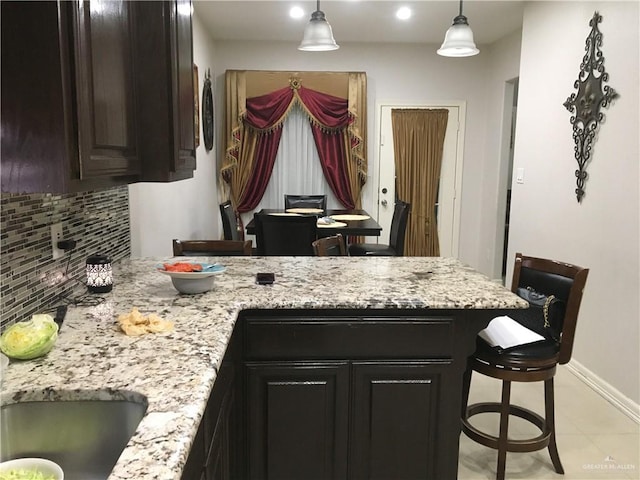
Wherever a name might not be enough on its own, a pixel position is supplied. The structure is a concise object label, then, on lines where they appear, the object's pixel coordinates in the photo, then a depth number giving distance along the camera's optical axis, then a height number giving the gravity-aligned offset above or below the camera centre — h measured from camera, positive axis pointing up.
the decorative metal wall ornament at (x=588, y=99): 3.29 +0.46
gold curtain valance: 6.03 +0.85
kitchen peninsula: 1.88 -0.65
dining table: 4.21 -0.43
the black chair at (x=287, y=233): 3.76 -0.44
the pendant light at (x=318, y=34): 3.76 +0.93
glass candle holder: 1.93 -0.38
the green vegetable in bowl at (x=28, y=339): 1.30 -0.41
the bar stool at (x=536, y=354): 2.15 -0.71
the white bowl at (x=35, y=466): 1.00 -0.55
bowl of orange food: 1.91 -0.38
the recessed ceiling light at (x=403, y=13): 4.84 +1.42
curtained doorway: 6.27 -0.12
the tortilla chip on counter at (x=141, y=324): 1.51 -0.44
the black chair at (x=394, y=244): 4.70 -0.64
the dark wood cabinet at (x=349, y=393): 1.90 -0.79
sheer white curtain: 6.20 +0.01
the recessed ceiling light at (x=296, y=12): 4.90 +1.42
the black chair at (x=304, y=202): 5.79 -0.34
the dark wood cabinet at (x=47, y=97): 1.14 +0.15
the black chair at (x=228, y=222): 4.36 -0.44
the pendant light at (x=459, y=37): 3.60 +0.88
